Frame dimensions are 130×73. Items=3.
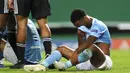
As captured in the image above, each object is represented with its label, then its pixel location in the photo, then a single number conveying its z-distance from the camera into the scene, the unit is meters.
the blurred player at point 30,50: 17.11
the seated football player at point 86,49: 14.39
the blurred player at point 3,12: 16.20
